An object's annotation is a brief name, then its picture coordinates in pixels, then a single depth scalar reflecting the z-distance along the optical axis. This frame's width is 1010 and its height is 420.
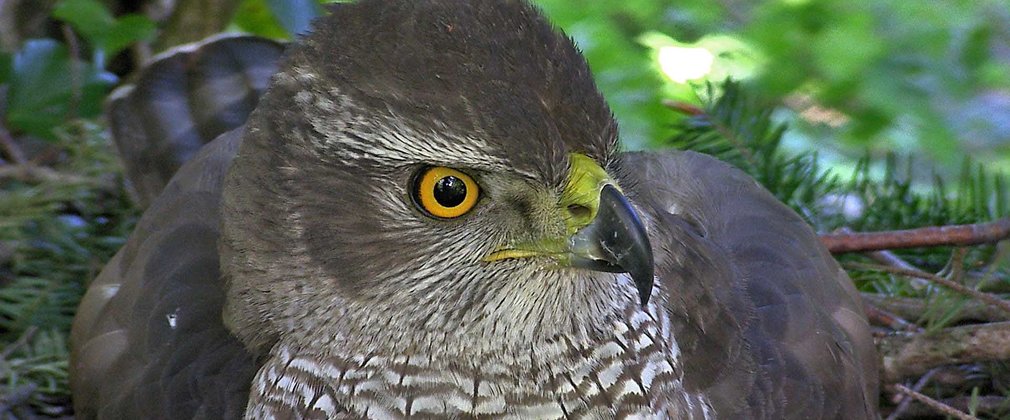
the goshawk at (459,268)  3.99
